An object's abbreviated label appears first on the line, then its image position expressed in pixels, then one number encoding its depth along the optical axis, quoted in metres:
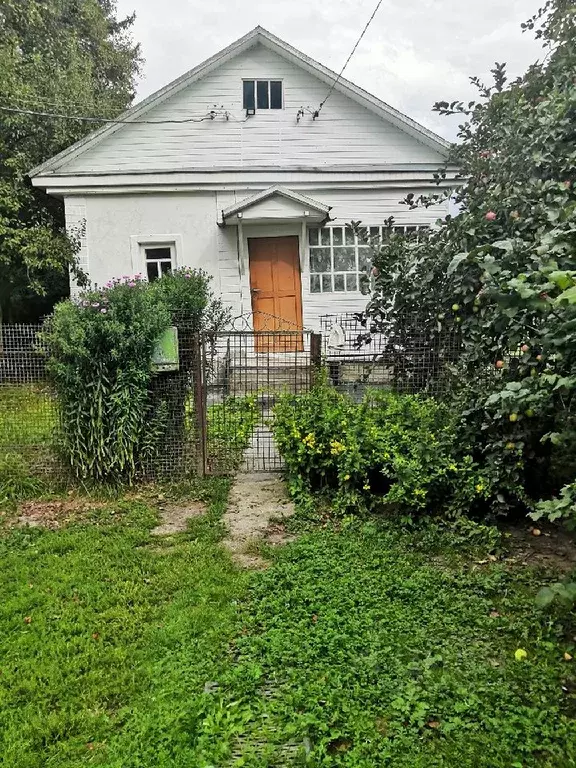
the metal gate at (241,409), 5.32
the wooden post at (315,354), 5.69
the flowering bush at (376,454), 4.12
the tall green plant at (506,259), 3.18
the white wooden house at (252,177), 9.84
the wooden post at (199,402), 5.18
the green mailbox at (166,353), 5.12
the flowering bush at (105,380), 4.89
